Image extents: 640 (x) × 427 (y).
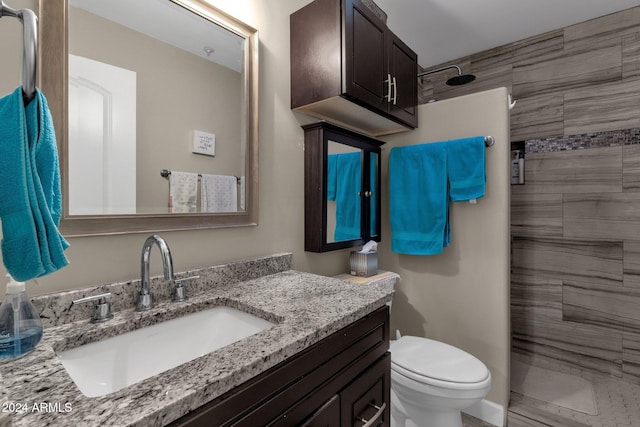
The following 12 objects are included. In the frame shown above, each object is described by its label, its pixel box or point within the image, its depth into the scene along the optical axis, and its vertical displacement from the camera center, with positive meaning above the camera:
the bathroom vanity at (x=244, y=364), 0.46 -0.29
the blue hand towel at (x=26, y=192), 0.52 +0.04
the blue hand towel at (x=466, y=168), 1.68 +0.28
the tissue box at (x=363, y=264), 1.68 -0.29
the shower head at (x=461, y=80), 2.08 +0.98
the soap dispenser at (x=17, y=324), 0.58 -0.23
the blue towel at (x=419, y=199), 1.80 +0.10
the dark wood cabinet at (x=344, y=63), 1.29 +0.73
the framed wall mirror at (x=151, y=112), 0.82 +0.35
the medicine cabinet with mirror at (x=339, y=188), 1.48 +0.15
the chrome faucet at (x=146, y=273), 0.83 -0.17
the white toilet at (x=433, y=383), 1.27 -0.75
